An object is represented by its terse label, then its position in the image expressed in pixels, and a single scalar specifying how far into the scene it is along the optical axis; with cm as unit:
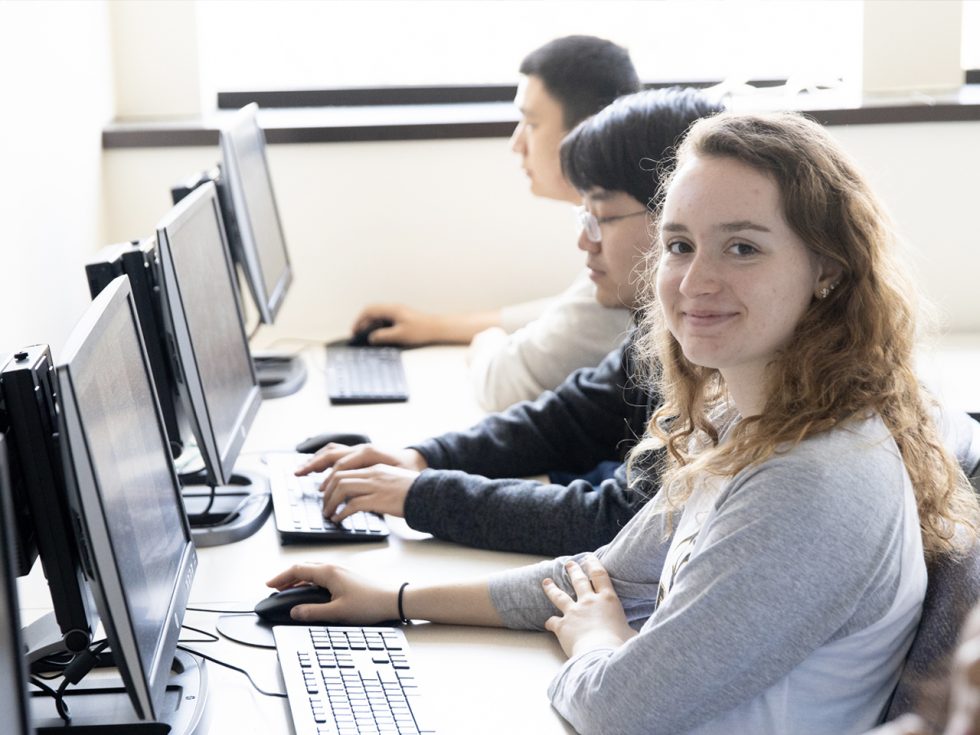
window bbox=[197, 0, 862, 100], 335
